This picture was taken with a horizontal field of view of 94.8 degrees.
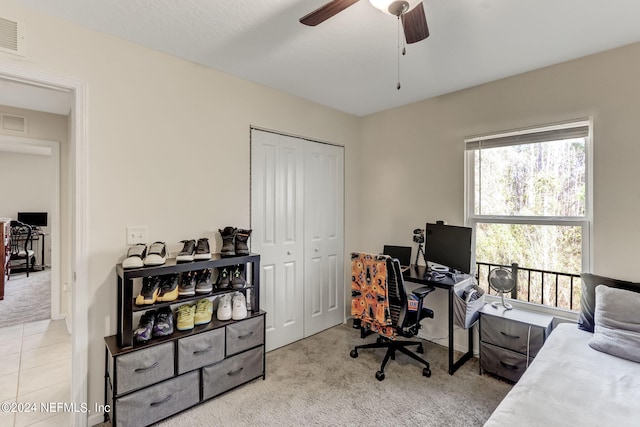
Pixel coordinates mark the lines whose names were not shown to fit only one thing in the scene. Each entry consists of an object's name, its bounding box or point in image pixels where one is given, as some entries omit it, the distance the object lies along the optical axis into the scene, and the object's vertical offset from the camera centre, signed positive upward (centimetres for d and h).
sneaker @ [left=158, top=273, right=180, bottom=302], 195 -52
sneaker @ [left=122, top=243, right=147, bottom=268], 179 -29
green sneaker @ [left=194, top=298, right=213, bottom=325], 213 -75
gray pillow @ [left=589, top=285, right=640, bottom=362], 163 -65
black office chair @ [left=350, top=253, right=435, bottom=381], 240 -75
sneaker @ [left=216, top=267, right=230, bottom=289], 226 -53
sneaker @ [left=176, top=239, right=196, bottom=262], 202 -29
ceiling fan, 130 +92
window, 228 +6
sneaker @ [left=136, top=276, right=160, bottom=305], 188 -52
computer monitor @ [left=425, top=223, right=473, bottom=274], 251 -30
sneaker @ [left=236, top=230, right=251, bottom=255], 235 -24
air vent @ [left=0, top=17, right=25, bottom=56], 161 +96
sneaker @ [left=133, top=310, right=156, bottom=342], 185 -76
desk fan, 248 -58
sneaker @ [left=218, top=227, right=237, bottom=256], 229 -24
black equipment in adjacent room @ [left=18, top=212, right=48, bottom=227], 624 -18
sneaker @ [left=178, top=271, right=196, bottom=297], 205 -52
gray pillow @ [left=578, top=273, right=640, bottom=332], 195 -53
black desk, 241 -60
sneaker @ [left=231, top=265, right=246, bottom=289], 229 -53
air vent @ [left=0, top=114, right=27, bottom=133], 303 +91
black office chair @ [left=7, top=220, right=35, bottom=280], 570 -71
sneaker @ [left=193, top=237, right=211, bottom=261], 209 -28
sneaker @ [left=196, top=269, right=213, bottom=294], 212 -53
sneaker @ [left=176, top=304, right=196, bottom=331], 202 -75
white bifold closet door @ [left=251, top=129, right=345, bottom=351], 278 -21
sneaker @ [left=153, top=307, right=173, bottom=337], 193 -75
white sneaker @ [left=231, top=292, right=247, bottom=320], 222 -74
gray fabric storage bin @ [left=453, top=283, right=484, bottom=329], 241 -80
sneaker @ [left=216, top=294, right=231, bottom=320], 221 -74
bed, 118 -80
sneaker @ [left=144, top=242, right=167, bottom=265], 185 -28
